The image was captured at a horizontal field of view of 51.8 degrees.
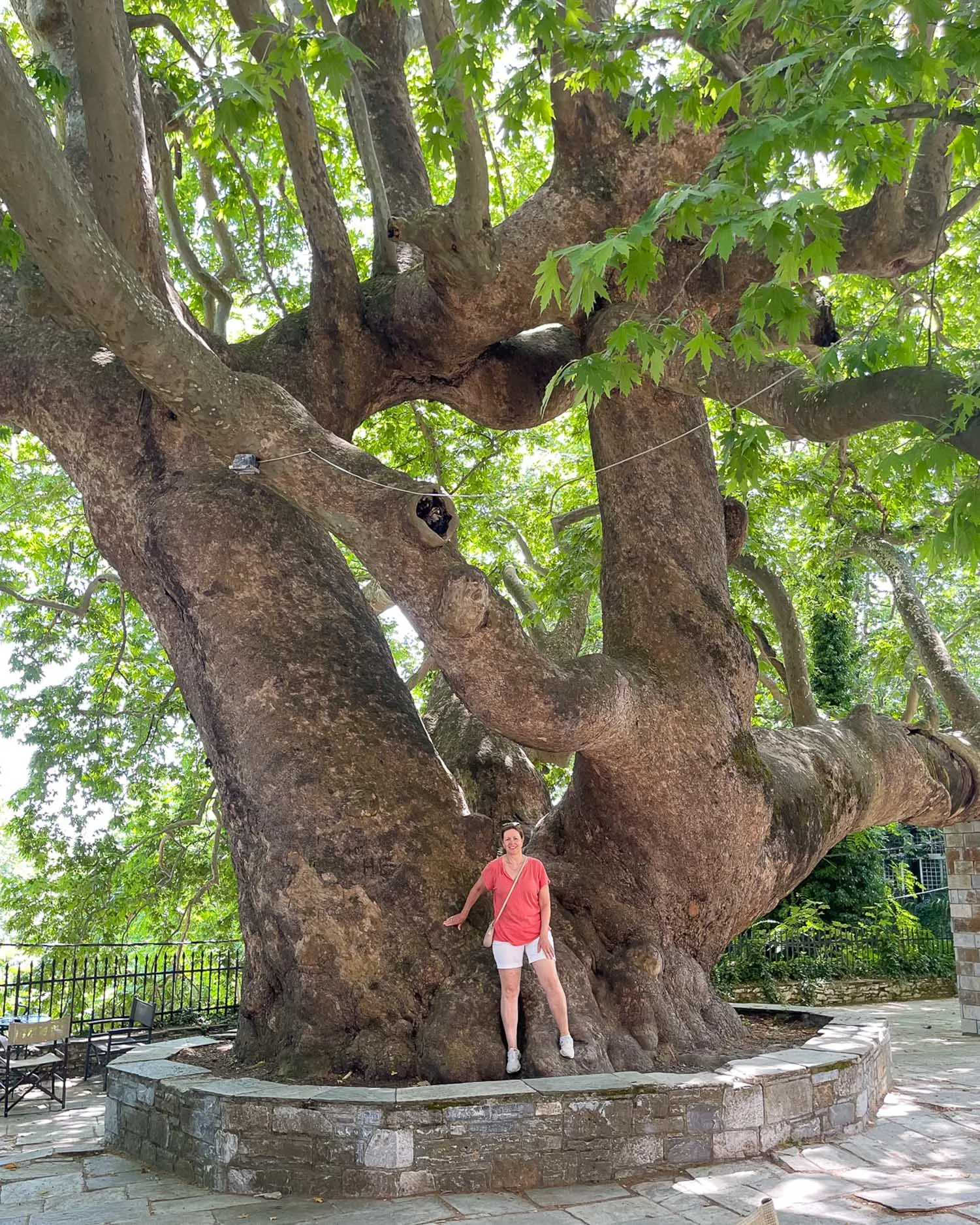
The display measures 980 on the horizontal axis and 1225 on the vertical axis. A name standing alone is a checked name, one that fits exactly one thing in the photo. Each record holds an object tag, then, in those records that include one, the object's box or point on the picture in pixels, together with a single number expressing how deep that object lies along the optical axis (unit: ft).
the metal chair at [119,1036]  28.76
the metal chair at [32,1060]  24.07
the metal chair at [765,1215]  6.77
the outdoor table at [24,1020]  26.25
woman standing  17.51
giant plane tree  14.90
